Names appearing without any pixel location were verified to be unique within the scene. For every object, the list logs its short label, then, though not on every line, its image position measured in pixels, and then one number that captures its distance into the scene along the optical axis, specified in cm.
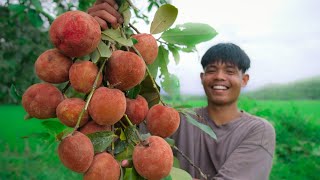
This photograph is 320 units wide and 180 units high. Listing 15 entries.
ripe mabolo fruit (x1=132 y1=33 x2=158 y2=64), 91
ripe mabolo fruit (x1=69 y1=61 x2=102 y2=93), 80
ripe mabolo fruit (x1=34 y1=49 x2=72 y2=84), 84
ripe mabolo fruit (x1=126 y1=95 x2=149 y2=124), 86
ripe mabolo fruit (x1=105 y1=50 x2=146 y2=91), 82
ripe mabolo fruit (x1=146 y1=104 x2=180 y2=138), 86
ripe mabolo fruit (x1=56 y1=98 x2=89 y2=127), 80
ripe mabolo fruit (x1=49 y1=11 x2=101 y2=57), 80
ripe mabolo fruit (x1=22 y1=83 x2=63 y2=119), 84
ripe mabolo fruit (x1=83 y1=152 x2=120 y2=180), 76
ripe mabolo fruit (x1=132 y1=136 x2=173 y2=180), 77
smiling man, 166
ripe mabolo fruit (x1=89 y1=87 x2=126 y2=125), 78
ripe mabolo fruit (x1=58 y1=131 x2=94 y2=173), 75
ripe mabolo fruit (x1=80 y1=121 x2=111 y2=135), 82
